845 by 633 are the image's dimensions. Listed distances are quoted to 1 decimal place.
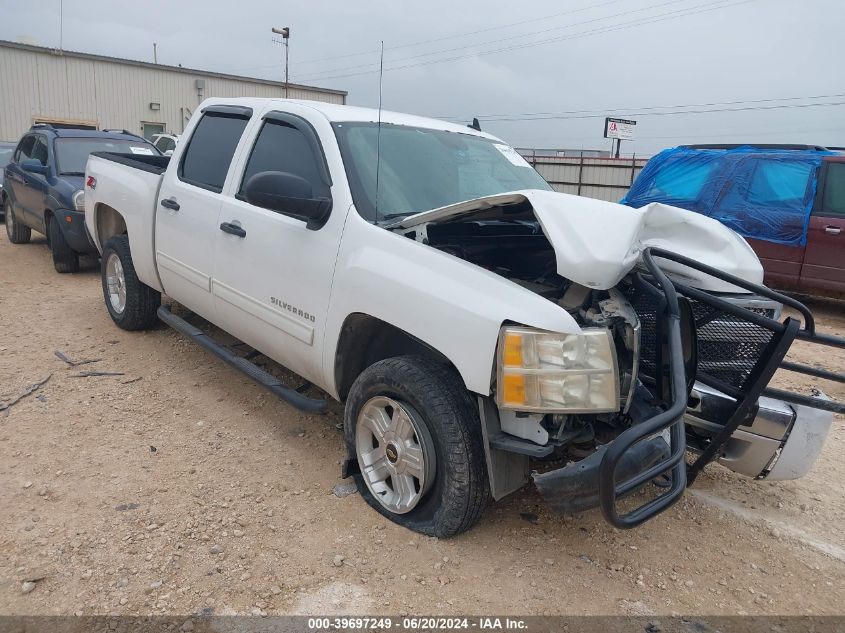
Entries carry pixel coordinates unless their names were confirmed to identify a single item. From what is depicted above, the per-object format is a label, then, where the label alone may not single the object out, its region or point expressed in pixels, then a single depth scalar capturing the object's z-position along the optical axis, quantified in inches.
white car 761.6
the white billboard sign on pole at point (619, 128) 903.1
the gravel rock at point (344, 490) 127.8
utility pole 1310.3
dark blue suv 298.0
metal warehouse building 904.9
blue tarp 293.7
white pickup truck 95.0
